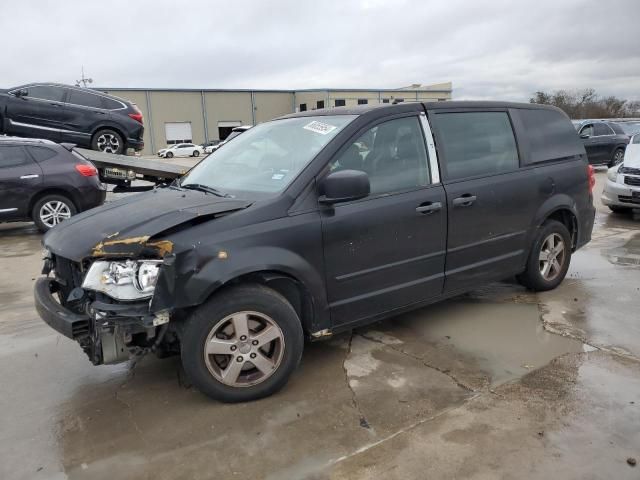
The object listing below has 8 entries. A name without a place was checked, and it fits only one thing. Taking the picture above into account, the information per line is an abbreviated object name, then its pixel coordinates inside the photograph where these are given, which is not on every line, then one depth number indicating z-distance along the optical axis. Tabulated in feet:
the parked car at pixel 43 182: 26.48
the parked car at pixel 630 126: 68.89
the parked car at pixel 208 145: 153.52
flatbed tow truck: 31.99
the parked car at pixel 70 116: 36.68
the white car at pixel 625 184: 29.37
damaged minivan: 9.54
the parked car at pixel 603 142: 58.23
